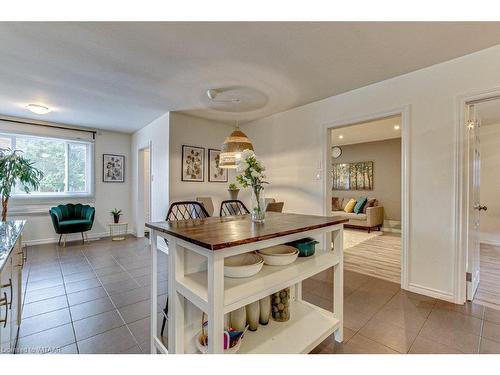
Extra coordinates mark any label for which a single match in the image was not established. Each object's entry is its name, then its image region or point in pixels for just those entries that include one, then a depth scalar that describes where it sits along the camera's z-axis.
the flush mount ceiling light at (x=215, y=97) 2.90
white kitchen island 1.09
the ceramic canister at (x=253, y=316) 1.52
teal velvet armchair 4.11
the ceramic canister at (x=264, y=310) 1.58
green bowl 1.68
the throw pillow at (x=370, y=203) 5.82
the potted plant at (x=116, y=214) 5.07
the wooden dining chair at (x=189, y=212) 2.36
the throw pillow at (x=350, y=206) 6.12
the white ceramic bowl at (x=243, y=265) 1.30
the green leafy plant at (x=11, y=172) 3.45
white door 2.25
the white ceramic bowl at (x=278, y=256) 1.50
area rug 3.03
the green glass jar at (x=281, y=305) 1.65
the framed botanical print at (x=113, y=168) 5.14
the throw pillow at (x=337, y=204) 6.52
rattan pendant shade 2.61
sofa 5.51
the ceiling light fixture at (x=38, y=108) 3.32
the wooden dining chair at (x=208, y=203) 3.92
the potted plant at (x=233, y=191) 3.68
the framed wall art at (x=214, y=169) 4.32
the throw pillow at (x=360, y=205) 5.87
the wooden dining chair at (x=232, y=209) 3.70
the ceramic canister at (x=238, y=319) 1.44
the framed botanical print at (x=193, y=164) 3.95
